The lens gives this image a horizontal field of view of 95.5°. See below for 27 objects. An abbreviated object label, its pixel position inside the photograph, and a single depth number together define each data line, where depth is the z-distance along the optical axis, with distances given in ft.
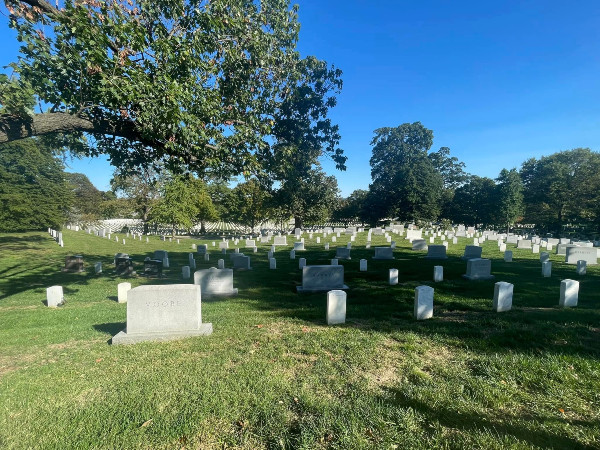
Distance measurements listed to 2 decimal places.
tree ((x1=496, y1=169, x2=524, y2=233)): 141.08
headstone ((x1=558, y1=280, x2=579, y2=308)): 22.02
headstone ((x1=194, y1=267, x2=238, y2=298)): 31.09
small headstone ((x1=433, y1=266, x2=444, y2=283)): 33.94
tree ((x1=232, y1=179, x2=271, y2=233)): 133.72
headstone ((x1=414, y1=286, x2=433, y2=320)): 20.26
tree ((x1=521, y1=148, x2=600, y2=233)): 109.60
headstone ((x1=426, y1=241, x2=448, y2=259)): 54.17
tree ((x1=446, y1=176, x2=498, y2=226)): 151.27
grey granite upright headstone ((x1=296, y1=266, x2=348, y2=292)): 32.17
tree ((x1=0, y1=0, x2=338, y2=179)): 17.63
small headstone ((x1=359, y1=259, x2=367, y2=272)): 43.19
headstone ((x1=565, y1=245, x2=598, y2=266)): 46.57
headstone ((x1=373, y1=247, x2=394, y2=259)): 55.16
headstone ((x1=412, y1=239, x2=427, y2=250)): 67.85
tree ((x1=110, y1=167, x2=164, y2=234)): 136.05
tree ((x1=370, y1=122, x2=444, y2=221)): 145.89
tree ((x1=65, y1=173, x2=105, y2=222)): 182.35
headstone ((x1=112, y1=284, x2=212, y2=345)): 17.93
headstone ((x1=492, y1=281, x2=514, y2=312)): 21.08
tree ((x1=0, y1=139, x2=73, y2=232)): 95.20
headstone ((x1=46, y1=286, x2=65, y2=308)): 26.71
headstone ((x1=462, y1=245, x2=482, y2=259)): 50.97
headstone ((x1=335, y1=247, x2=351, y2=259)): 57.00
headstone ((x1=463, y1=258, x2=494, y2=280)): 35.15
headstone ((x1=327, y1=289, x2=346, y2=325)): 19.57
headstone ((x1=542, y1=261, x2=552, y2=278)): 35.64
